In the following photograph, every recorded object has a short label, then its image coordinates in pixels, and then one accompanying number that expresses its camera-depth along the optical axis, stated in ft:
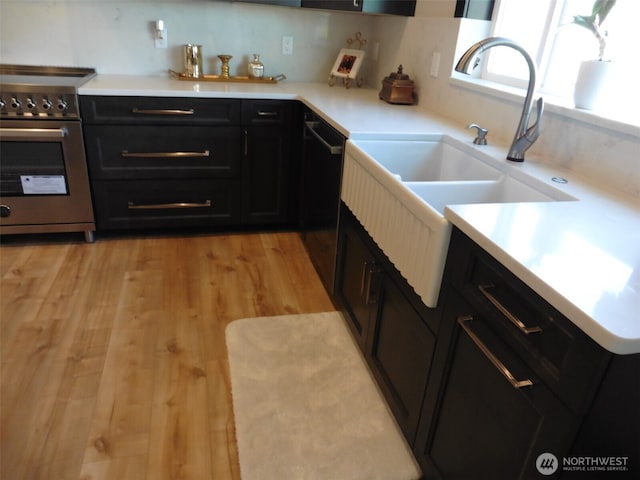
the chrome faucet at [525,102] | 4.56
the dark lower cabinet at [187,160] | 8.36
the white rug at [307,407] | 4.86
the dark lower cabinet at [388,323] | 4.53
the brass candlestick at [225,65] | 9.75
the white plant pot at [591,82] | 5.01
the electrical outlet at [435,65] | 7.99
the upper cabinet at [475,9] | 7.22
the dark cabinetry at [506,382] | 2.58
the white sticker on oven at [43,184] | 8.24
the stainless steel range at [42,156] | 7.73
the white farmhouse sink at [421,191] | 4.09
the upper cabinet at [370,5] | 8.69
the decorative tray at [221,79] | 9.55
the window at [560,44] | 5.14
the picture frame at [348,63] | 9.87
